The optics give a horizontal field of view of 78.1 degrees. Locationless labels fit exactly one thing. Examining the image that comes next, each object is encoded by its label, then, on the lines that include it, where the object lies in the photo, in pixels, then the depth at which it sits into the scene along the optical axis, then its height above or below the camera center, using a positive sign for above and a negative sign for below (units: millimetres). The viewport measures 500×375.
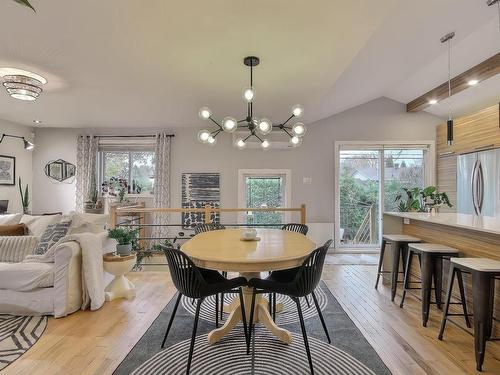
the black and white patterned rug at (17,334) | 2301 -1238
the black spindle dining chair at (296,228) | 3773 -473
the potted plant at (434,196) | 3693 -56
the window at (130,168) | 6043 +408
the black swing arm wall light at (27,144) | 5090 +720
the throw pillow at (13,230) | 3569 -495
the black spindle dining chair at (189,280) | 2168 -656
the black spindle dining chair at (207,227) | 3771 -479
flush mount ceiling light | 3203 +1123
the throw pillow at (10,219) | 3725 -385
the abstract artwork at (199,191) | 5938 -36
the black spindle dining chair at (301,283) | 2230 -692
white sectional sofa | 2912 -934
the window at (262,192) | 6047 -43
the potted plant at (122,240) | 3520 -592
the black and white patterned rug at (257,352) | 2129 -1236
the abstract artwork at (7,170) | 5266 +305
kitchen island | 2600 -426
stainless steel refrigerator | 4234 +131
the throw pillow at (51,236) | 3277 -516
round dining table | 2139 -478
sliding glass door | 5945 +157
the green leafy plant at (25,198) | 5488 -189
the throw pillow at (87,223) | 3430 -400
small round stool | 3412 -957
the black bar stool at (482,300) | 2145 -765
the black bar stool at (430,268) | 2834 -751
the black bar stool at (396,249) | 3468 -670
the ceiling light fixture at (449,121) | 3230 +758
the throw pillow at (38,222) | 3640 -415
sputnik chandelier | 2822 +620
